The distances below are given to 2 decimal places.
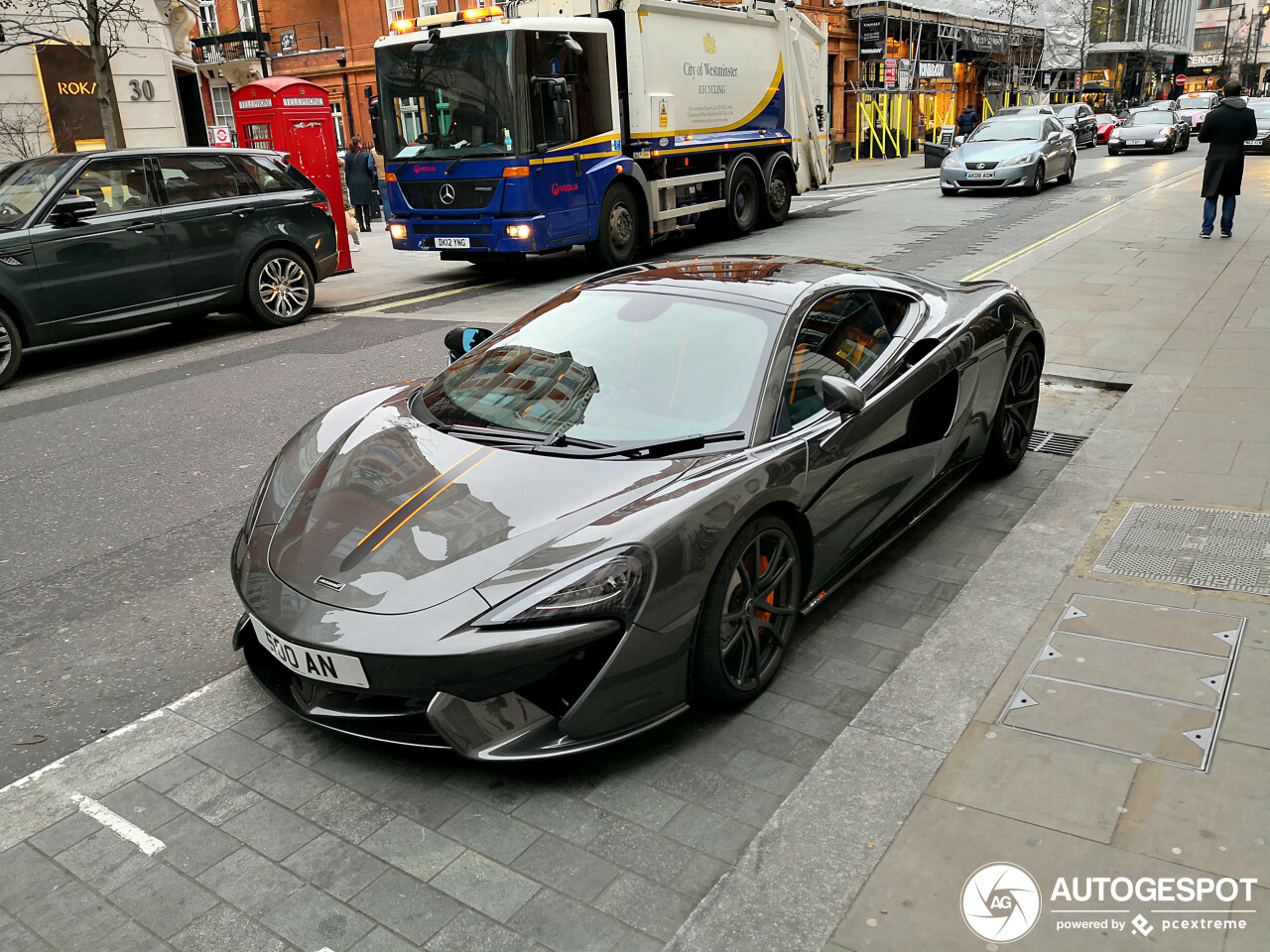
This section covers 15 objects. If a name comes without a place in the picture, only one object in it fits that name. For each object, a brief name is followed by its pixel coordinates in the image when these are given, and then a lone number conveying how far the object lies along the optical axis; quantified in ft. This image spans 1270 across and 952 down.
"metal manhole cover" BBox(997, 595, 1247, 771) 10.33
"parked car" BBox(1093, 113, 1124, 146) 137.39
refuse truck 41.78
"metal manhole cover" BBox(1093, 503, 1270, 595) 13.83
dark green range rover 30.04
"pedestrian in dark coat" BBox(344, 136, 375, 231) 69.41
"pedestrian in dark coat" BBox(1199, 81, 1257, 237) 41.55
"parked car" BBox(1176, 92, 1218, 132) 150.92
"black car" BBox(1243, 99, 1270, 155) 114.32
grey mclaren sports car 9.72
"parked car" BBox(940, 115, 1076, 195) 66.95
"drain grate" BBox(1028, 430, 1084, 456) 20.18
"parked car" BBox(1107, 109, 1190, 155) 110.11
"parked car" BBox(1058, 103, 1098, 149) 118.21
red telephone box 44.11
